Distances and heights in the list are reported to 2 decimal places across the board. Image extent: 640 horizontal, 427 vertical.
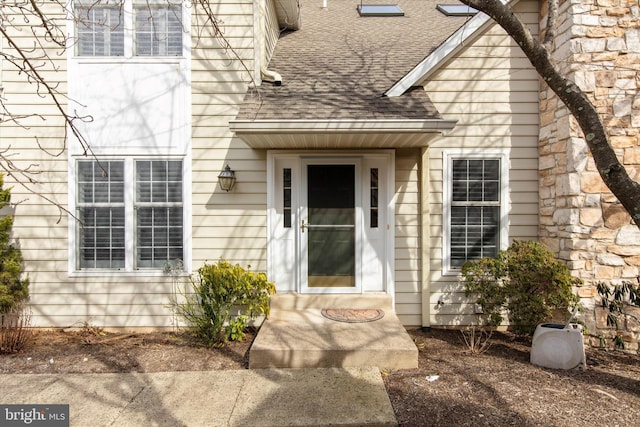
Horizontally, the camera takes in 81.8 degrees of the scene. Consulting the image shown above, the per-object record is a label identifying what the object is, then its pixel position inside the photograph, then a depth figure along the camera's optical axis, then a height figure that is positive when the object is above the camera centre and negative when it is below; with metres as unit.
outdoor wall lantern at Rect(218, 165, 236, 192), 4.91 +0.46
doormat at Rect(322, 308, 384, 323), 4.64 -1.31
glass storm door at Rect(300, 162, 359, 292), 5.20 -0.16
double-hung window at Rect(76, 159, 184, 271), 5.05 -0.01
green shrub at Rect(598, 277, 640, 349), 4.10 -1.01
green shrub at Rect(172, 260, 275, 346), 4.51 -1.06
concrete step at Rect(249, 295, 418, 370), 3.83 -1.40
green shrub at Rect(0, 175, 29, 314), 4.65 -0.73
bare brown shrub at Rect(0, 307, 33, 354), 4.35 -1.43
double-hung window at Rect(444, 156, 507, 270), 5.18 -0.03
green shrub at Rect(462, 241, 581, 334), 4.21 -0.86
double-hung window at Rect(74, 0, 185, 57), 5.00 +2.47
